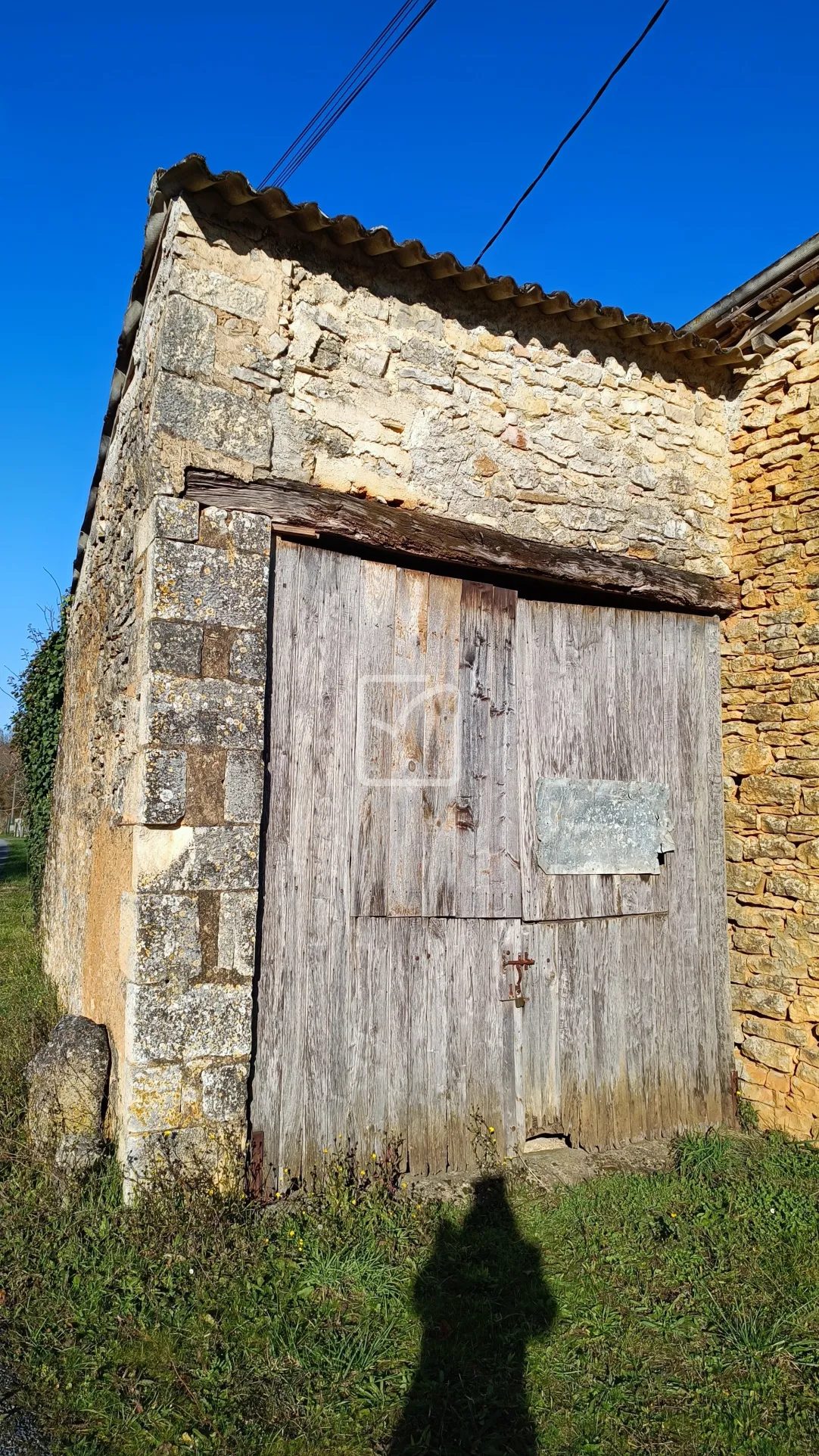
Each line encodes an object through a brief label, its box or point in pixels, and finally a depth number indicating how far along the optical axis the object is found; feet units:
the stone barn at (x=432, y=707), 11.44
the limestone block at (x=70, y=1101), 11.25
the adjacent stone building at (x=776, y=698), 15.21
